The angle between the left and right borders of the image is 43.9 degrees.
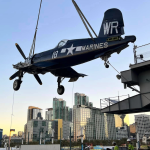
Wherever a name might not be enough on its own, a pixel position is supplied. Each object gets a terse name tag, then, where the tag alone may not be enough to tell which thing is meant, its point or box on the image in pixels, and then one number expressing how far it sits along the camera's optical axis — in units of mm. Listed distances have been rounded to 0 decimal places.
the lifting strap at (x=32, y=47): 21925
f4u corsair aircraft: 15214
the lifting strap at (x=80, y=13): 15681
